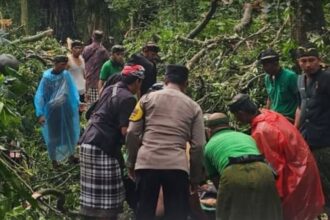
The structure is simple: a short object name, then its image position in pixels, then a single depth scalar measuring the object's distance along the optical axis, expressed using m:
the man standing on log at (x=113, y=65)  10.69
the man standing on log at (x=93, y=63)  12.64
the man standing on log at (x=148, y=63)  9.09
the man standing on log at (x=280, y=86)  7.80
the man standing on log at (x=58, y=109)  9.66
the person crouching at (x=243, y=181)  5.81
